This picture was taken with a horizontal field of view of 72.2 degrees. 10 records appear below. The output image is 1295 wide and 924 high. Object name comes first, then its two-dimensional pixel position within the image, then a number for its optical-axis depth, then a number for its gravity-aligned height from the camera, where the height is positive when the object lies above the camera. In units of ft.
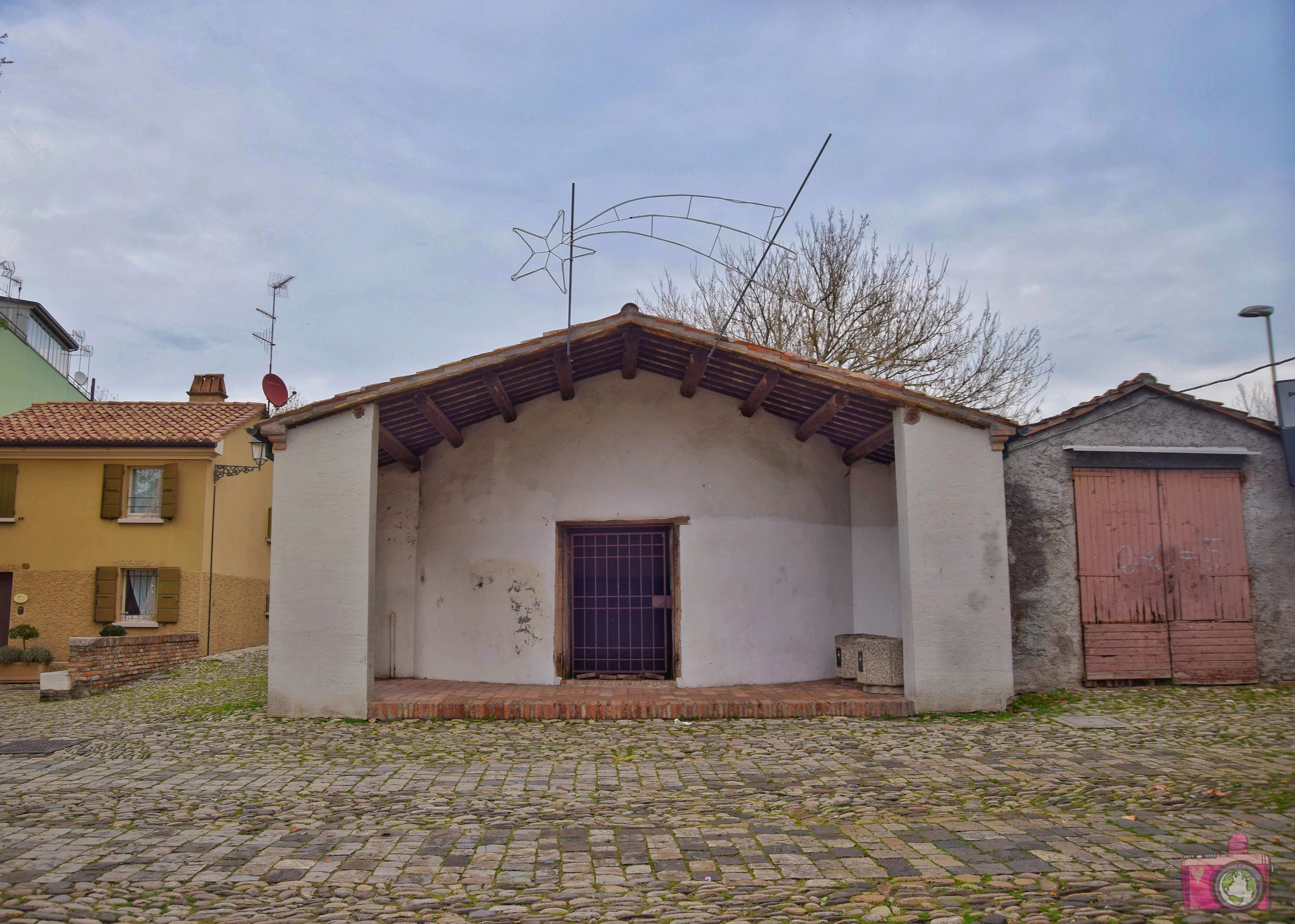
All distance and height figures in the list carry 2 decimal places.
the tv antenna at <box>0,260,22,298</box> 74.90 +25.22
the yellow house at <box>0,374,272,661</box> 56.70 +2.71
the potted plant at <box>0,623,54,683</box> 52.85 -5.12
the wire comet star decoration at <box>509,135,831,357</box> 24.97 +10.38
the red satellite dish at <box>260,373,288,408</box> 33.71 +6.97
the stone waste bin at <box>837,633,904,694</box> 29.96 -3.25
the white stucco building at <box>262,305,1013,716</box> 33.12 +1.95
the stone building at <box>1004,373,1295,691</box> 32.19 +0.77
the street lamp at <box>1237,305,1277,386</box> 34.12 +9.66
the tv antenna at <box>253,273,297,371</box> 36.70 +11.83
